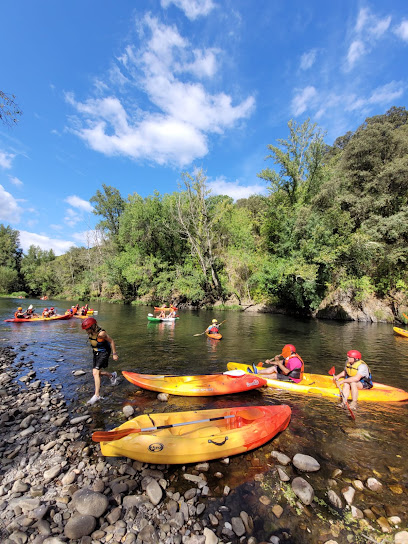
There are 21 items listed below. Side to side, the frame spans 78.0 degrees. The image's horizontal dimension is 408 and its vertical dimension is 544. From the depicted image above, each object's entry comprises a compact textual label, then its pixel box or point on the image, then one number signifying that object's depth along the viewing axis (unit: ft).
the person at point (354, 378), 21.07
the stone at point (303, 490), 11.06
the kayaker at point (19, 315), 58.75
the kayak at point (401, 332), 51.80
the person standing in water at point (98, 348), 19.84
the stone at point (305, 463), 13.02
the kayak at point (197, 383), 21.57
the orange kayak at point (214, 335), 45.33
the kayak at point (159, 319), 65.25
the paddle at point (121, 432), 12.98
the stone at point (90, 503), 9.73
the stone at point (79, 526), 8.84
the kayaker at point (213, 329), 46.98
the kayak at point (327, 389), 21.68
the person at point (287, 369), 24.09
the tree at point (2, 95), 20.00
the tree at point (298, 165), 90.58
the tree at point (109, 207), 158.40
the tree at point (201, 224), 105.60
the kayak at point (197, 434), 12.89
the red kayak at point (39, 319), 58.44
